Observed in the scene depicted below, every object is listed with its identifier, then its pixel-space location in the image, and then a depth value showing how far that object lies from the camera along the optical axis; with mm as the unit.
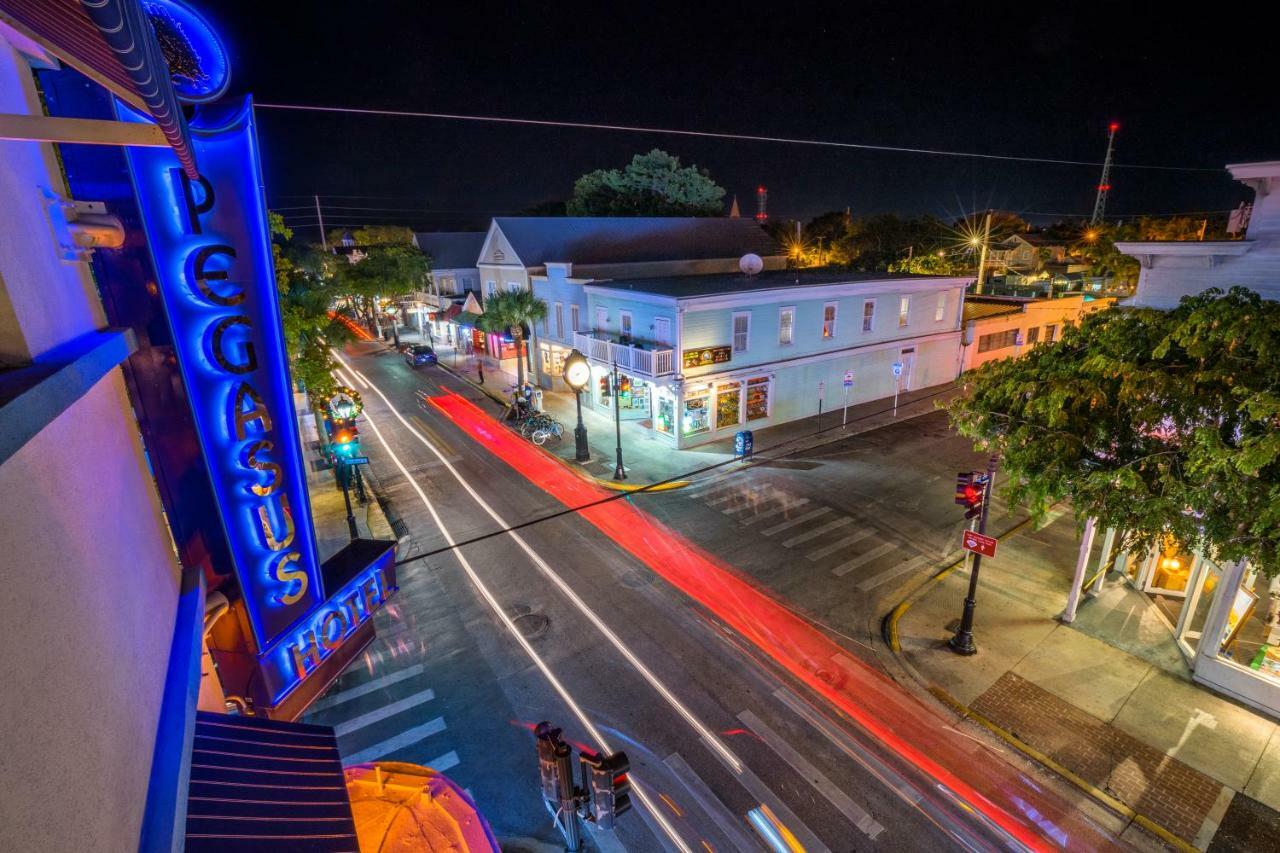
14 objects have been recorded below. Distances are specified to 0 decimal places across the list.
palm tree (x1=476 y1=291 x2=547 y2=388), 27953
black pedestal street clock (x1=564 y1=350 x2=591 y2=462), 20312
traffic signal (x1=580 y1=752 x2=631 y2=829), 6910
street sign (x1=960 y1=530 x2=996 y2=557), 10773
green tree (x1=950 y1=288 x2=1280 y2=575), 7891
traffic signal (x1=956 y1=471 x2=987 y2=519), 11188
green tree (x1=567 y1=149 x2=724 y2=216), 54031
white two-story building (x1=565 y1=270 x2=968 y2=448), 22188
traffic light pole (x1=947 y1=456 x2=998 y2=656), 11219
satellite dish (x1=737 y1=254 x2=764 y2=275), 26375
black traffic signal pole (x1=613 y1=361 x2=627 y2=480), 19891
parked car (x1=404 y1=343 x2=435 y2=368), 38719
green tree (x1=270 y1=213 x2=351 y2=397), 16328
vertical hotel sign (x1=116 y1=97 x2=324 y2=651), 5570
